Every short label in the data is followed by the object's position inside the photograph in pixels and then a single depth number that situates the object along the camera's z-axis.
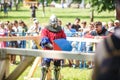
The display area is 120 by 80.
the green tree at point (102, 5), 27.37
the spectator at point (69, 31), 15.36
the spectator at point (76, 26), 17.39
